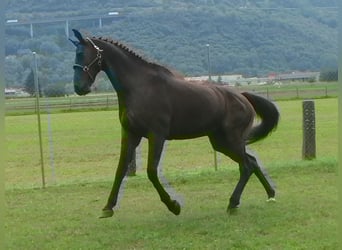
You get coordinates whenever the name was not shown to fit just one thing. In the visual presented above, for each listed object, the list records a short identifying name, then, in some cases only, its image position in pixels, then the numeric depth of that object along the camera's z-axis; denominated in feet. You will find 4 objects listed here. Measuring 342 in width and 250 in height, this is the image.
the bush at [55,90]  55.67
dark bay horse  21.89
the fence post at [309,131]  36.58
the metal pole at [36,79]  30.33
